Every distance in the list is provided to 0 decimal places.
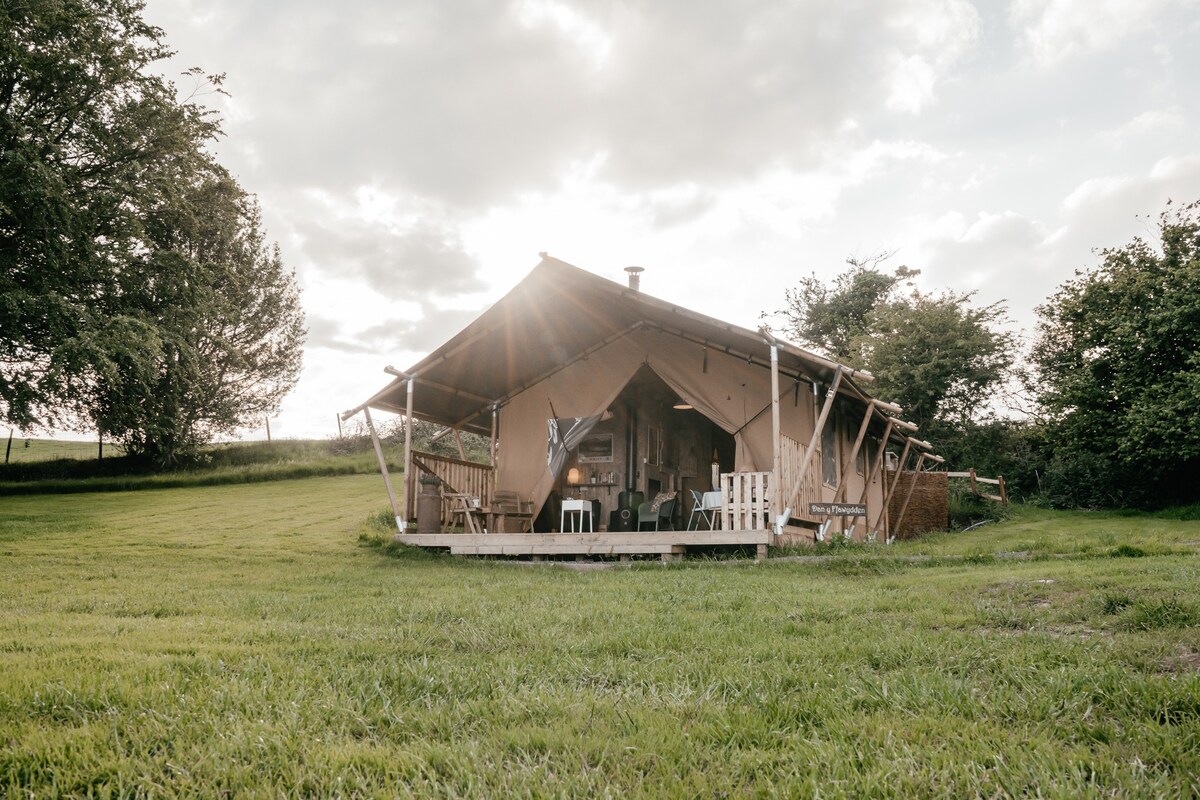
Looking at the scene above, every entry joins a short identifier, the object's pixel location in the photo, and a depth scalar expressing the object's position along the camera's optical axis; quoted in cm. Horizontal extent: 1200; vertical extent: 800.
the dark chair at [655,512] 1376
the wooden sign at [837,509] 1111
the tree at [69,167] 1581
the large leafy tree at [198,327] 1850
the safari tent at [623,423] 1170
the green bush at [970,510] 2112
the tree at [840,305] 3469
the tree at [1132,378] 1945
